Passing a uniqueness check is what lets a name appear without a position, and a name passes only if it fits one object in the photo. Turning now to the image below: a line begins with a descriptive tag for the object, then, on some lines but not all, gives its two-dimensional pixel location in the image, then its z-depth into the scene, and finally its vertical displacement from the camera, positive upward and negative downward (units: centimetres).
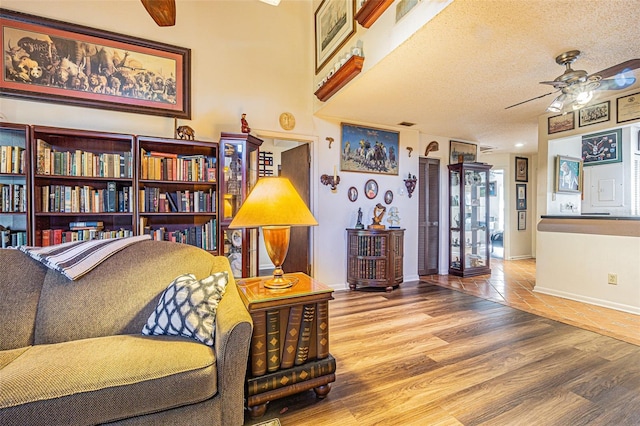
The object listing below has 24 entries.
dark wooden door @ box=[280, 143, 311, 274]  397 +27
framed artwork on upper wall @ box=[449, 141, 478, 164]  512 +108
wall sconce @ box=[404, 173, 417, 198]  456 +44
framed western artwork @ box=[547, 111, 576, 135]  369 +117
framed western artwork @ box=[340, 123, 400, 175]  414 +91
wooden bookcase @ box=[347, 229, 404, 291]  390 -65
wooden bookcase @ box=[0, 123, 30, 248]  238 +22
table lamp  157 -2
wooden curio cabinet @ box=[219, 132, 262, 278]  311 +21
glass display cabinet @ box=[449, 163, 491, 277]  489 -15
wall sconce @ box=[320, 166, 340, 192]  395 +43
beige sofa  108 -63
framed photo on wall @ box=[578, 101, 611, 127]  338 +118
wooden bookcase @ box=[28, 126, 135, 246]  248 +25
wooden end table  151 -75
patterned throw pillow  143 -52
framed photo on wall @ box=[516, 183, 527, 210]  653 +33
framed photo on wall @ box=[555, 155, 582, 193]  409 +54
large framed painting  260 +142
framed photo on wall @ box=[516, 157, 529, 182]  661 +97
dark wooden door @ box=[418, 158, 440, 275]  484 -9
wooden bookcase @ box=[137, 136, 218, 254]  285 +21
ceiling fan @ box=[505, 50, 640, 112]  234 +110
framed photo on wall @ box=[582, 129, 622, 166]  433 +98
